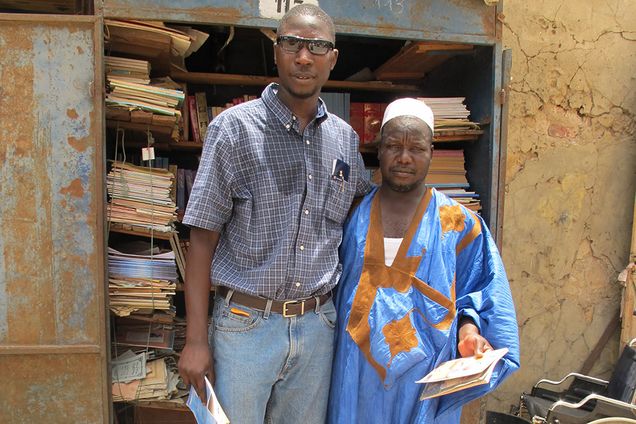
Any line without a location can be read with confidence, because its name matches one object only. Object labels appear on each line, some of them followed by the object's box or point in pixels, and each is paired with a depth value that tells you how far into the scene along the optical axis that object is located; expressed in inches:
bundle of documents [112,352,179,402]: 111.4
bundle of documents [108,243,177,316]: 109.3
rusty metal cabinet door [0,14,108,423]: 95.6
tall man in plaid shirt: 73.6
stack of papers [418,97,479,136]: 120.9
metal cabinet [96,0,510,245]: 99.0
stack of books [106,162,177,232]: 111.2
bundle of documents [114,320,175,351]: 117.4
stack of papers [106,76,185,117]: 105.0
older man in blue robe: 79.6
